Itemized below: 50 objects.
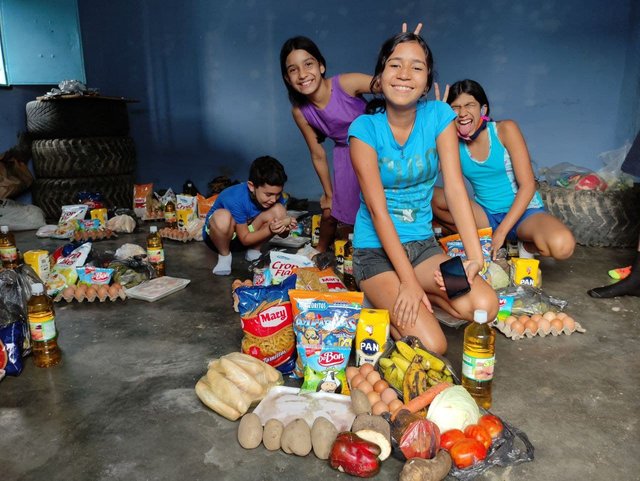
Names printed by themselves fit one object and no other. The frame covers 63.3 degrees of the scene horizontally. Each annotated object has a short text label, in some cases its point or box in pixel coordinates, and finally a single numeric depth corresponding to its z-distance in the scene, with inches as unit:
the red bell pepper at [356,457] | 57.6
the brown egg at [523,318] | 96.0
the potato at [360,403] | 66.9
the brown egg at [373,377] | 73.0
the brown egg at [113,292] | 115.3
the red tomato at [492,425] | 61.2
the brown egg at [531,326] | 94.6
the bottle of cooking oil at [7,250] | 116.7
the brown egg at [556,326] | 94.7
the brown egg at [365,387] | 71.4
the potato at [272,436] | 63.1
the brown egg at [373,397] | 69.1
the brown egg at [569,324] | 95.4
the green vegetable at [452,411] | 61.5
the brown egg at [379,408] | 66.8
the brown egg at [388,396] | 68.6
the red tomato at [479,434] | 59.7
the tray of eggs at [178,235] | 172.4
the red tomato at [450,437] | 59.6
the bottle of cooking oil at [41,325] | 83.0
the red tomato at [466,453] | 58.0
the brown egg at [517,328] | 94.3
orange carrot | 65.4
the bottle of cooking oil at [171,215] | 178.9
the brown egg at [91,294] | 114.5
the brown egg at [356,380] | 73.4
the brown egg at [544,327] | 94.6
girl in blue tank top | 113.9
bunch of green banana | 69.8
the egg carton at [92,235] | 170.2
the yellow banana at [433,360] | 72.3
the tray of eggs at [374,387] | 67.6
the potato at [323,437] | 61.2
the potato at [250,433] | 63.6
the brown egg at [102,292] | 114.8
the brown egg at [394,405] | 66.8
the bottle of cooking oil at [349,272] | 116.8
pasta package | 80.1
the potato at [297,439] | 61.7
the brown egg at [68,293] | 115.1
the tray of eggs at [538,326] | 94.6
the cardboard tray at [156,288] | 116.3
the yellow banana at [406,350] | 73.5
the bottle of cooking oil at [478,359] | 68.2
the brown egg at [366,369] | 75.0
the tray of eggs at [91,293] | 114.8
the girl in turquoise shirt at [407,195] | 81.1
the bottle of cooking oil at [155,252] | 126.9
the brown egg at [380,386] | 71.1
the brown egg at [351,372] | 75.4
